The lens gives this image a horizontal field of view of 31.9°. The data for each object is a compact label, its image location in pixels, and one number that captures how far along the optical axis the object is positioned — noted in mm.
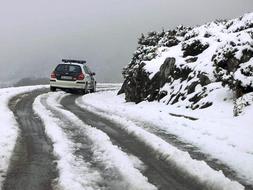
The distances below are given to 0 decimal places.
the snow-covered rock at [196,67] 12785
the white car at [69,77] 23250
